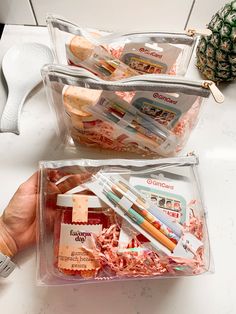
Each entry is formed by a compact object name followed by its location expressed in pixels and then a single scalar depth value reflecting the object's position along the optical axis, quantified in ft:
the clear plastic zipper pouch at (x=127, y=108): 1.38
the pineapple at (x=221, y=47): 1.76
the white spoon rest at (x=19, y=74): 1.87
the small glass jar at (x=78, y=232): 1.28
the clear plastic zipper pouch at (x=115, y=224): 1.28
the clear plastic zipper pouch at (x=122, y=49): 1.53
